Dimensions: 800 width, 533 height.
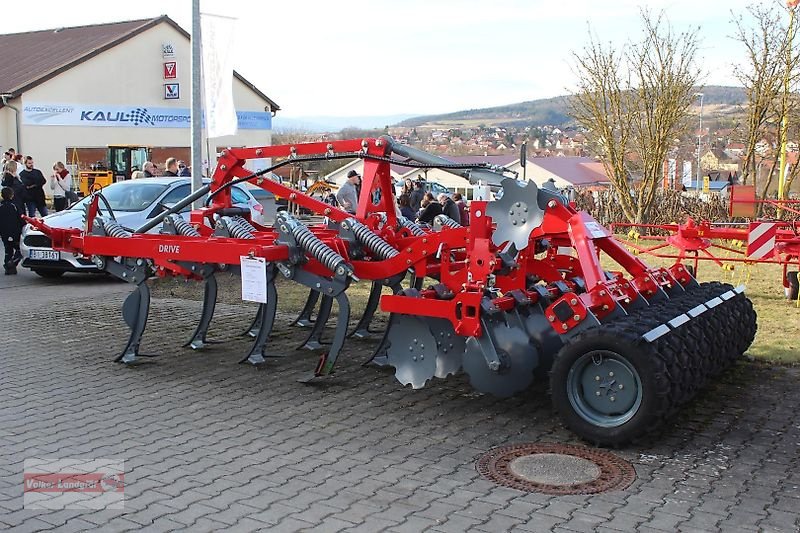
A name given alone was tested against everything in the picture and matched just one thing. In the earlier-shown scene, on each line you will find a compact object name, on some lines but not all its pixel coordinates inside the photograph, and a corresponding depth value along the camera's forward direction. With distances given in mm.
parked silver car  13266
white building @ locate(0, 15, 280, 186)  33750
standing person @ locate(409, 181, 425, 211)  17828
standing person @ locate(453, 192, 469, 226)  14576
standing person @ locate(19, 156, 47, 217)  18144
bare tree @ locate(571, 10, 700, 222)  23172
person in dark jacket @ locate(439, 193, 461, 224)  14867
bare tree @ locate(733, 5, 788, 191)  22312
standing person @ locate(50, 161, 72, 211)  20953
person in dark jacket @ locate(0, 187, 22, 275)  14609
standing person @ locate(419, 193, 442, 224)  14750
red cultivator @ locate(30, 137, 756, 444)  5695
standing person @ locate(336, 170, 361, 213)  13414
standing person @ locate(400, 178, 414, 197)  18478
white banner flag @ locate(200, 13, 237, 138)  12352
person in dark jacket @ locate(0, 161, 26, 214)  16750
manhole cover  5105
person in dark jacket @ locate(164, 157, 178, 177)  17266
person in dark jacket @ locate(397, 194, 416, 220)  16969
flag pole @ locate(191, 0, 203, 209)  12156
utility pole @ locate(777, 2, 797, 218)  21906
